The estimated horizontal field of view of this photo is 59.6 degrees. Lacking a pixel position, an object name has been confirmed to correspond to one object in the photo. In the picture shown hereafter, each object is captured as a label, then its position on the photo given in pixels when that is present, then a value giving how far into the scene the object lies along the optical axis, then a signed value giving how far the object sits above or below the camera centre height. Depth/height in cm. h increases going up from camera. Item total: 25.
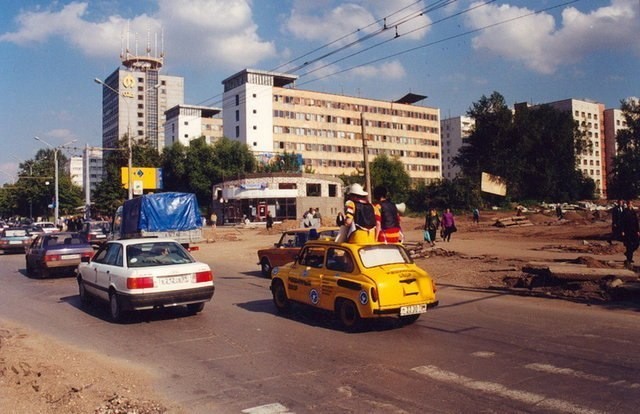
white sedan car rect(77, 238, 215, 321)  978 -110
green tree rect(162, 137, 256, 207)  7750 +737
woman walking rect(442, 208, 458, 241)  2633 -58
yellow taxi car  870 -116
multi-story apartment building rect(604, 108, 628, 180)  13250 +1956
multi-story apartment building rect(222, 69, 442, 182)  9244 +1583
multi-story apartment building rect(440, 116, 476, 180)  14012 +1870
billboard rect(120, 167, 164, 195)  4184 +385
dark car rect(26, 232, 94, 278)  1741 -109
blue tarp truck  2461 -5
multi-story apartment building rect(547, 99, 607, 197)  12656 +1826
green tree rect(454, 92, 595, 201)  7044 +780
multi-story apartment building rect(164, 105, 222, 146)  11262 +1895
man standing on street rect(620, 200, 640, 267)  1504 -65
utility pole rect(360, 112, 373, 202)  2189 +195
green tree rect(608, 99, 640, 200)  6644 +596
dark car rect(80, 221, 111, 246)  2830 -63
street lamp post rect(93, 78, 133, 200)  3693 +358
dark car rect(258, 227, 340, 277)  1644 -102
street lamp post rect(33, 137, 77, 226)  5656 +241
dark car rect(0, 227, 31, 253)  3005 -111
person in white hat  976 -14
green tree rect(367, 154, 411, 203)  8344 +546
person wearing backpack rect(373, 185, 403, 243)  1097 -12
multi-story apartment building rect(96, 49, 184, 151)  13875 +3025
